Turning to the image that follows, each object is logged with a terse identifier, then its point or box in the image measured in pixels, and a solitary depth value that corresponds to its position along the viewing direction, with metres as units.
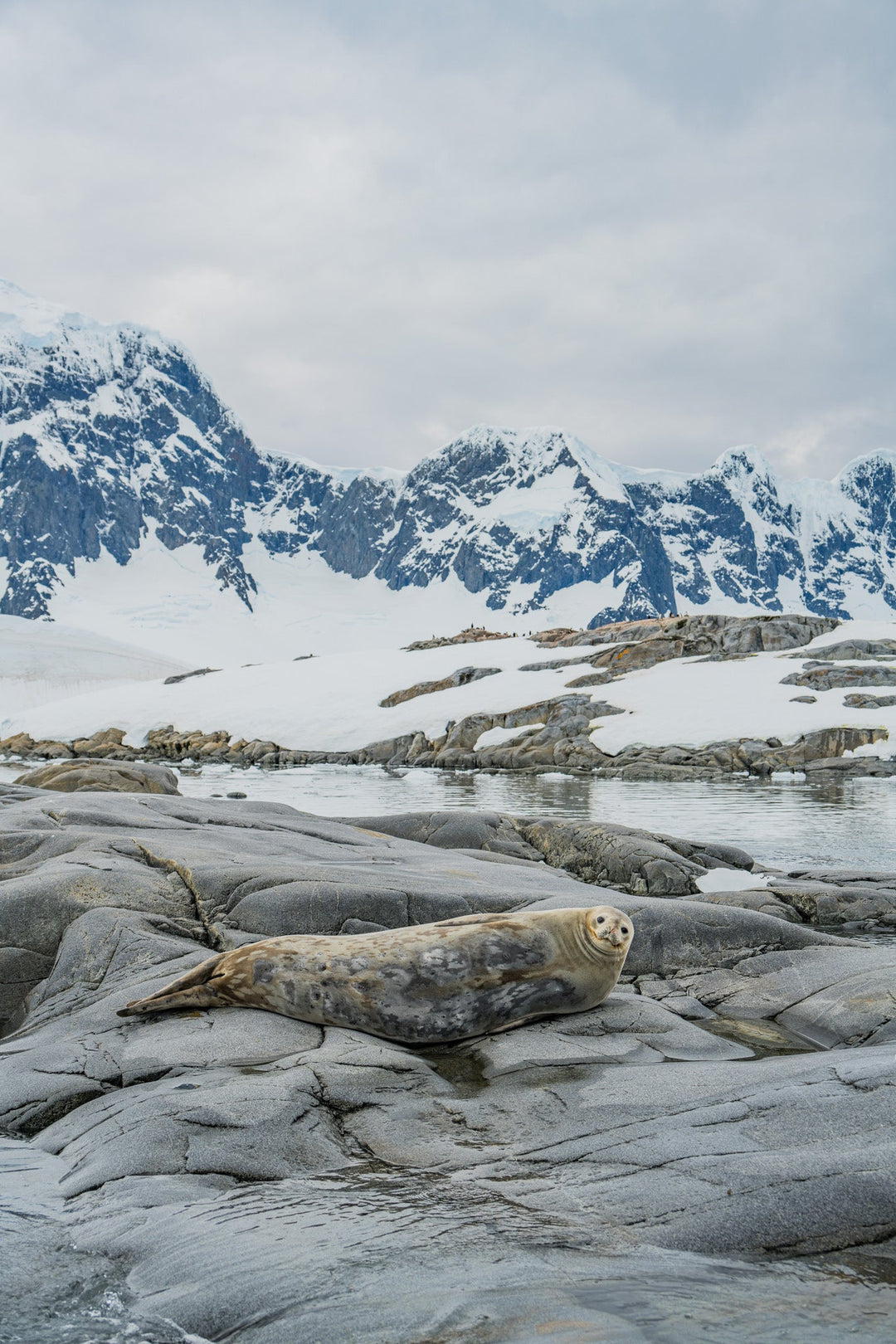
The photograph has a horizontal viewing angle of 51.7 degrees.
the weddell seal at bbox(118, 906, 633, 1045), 5.84
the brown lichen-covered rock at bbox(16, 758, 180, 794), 21.31
